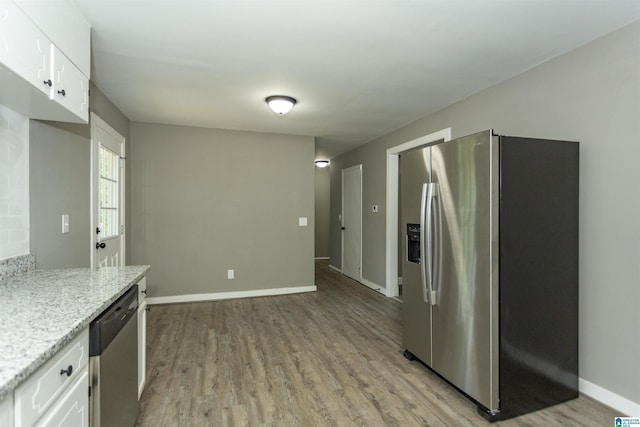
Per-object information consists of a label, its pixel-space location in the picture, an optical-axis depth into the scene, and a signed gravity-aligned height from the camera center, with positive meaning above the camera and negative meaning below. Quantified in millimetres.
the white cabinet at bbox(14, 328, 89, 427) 894 -543
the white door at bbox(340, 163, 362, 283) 5877 -178
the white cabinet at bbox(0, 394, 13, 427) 805 -487
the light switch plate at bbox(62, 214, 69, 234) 2439 -73
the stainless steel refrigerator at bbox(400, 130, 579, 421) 2055 -372
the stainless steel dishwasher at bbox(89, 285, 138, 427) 1294 -671
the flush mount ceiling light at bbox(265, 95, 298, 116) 3338 +1124
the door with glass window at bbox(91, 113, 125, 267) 3016 +187
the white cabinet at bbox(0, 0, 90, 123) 1337 +715
